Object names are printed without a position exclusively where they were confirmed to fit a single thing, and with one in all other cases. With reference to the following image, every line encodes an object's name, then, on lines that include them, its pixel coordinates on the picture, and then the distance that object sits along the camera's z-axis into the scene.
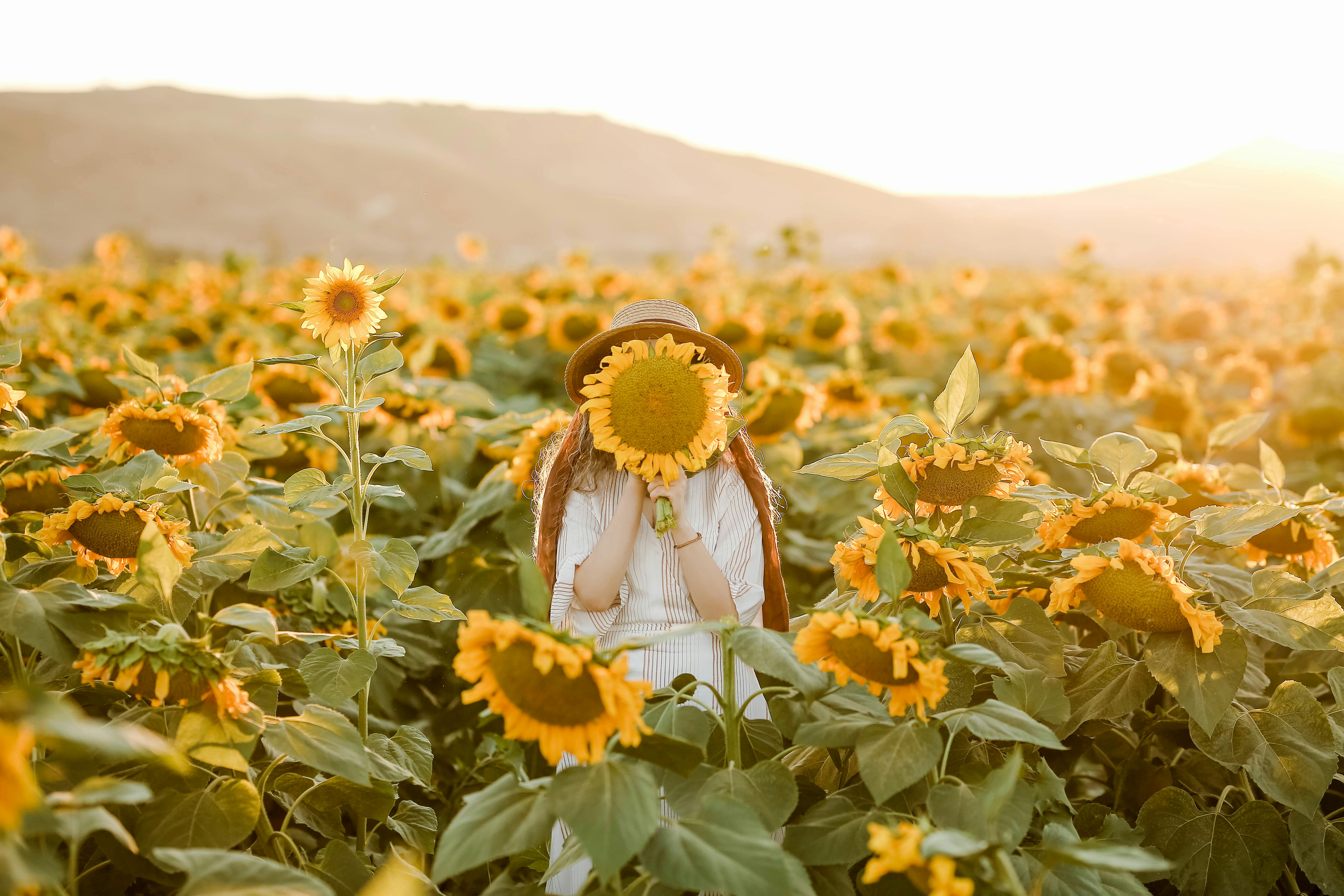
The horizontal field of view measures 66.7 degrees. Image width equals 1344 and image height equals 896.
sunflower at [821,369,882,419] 4.26
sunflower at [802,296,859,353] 5.74
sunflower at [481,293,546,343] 6.18
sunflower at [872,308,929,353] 6.17
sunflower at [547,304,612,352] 5.49
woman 2.19
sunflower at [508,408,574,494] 2.82
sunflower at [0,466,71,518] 2.24
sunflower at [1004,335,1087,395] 4.61
